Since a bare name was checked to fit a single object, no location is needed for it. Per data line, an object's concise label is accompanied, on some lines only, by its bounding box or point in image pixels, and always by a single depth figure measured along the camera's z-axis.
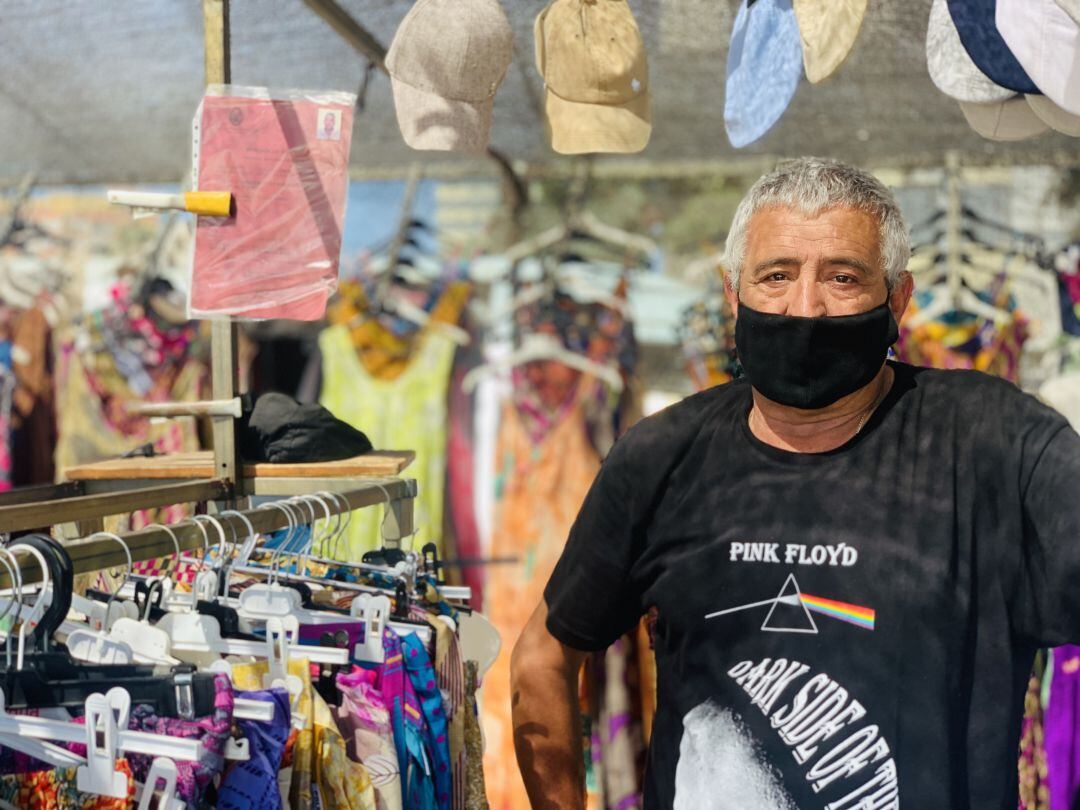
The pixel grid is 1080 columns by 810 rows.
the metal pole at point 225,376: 1.97
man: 1.28
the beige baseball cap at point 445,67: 1.95
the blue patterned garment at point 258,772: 1.24
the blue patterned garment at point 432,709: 1.69
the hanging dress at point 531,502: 3.73
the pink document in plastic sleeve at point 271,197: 1.92
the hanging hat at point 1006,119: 1.66
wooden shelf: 2.06
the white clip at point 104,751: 1.08
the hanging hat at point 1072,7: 1.26
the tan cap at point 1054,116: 1.50
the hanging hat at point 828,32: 1.62
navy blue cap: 1.52
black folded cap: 2.08
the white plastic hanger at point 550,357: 3.72
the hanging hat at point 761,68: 1.76
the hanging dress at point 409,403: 3.85
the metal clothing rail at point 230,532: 1.23
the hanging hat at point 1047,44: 1.38
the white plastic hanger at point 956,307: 3.57
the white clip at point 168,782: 1.11
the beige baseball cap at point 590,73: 2.04
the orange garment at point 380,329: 3.88
